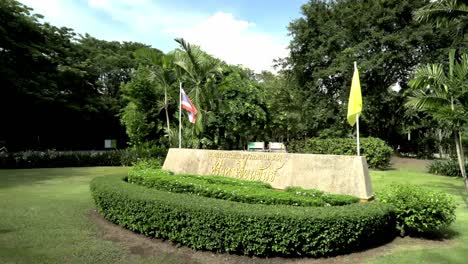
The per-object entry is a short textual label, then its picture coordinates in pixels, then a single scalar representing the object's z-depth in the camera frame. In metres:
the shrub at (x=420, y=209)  5.22
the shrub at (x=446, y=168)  14.32
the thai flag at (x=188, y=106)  11.42
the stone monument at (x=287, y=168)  6.26
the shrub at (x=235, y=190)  5.63
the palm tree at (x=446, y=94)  7.64
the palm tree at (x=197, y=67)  14.15
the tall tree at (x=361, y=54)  18.83
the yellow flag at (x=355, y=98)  6.89
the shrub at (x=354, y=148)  16.25
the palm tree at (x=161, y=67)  15.52
